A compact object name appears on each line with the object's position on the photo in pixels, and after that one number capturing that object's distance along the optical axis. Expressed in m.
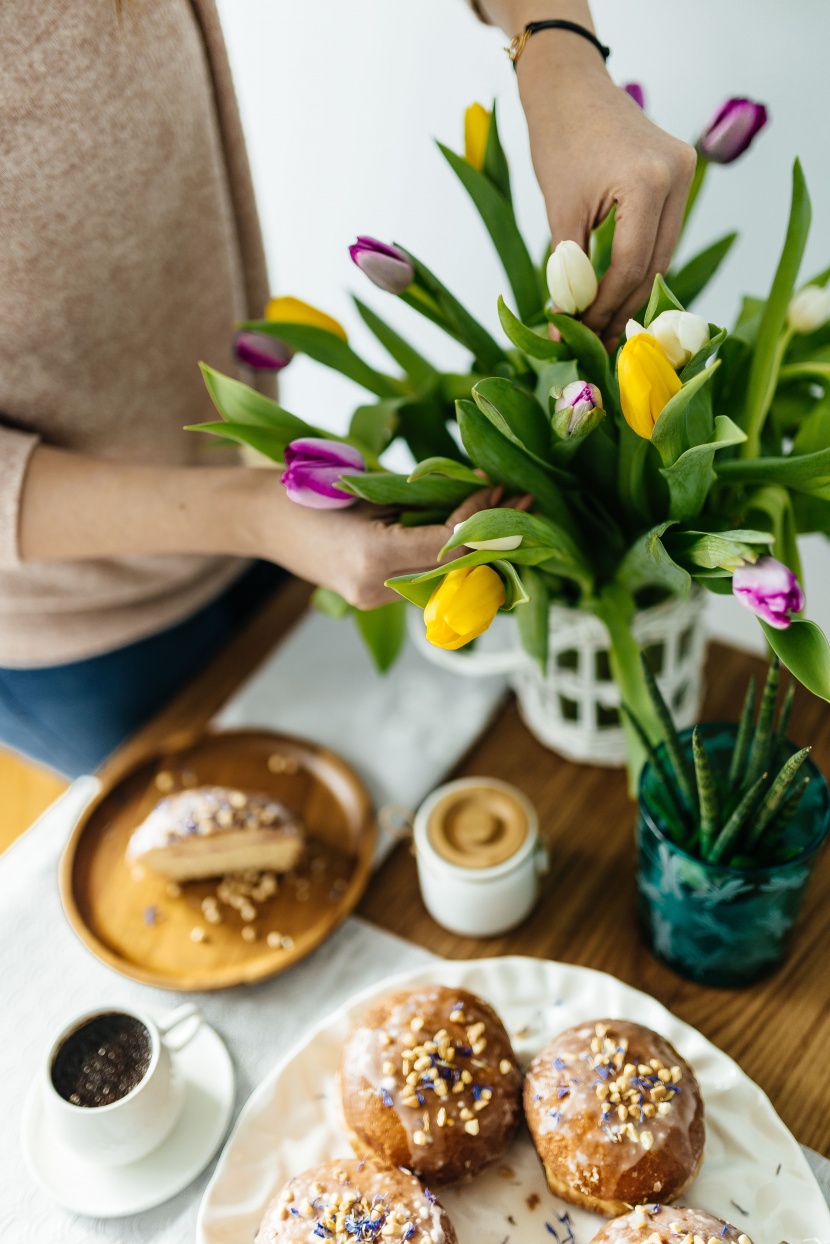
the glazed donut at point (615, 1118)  0.59
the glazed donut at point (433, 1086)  0.62
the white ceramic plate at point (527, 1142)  0.62
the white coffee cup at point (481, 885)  0.75
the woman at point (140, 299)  0.67
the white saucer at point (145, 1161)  0.66
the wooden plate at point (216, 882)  0.80
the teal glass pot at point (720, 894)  0.66
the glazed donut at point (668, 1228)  0.56
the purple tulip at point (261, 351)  0.75
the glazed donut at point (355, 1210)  0.57
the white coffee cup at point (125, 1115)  0.63
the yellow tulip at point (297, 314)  0.76
